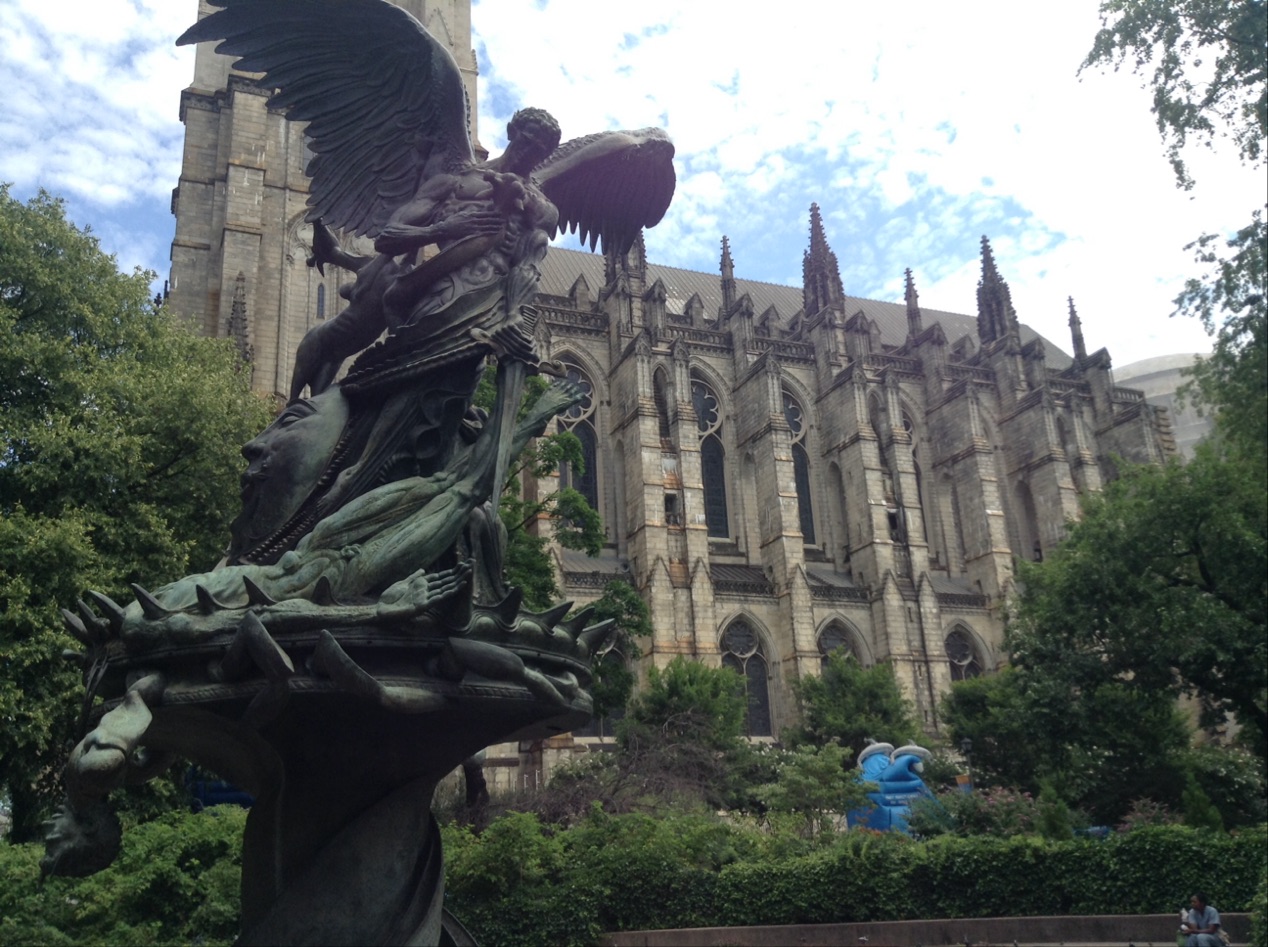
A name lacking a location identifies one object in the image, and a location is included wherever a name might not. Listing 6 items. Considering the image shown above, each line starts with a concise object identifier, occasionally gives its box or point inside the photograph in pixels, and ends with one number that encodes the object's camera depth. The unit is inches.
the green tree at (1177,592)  764.0
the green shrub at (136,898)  423.5
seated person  454.3
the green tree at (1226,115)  526.0
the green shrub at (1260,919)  428.8
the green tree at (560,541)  775.1
